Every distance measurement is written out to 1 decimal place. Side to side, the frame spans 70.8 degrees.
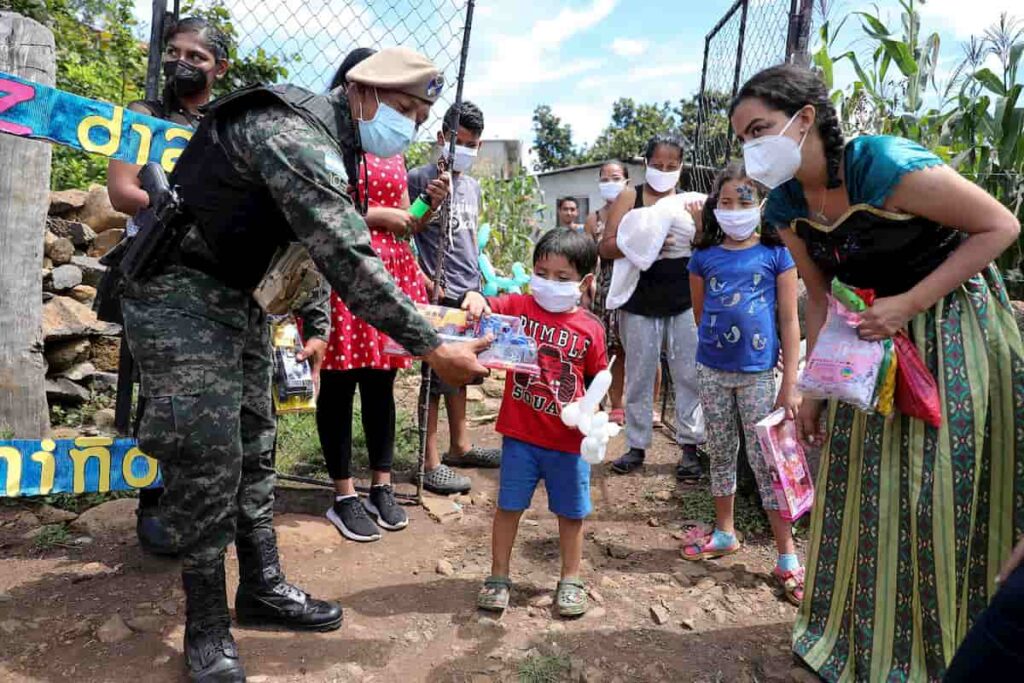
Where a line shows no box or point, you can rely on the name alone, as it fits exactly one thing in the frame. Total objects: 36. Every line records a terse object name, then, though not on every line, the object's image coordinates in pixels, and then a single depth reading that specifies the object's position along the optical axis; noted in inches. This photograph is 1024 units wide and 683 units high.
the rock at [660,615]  104.0
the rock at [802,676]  90.6
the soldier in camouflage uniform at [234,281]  72.0
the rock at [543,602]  106.5
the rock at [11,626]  94.9
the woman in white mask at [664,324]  157.3
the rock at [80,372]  181.8
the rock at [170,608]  100.7
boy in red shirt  101.5
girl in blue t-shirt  118.2
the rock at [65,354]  179.9
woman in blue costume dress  75.2
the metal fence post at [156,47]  117.8
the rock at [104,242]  210.7
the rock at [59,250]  191.9
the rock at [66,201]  204.7
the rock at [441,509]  137.2
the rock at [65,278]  190.2
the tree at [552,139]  1706.4
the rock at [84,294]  196.2
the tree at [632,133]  1306.6
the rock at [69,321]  179.3
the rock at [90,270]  200.4
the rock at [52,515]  126.8
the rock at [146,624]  96.6
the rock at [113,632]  93.7
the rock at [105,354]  192.7
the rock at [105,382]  188.5
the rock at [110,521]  124.1
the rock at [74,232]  199.8
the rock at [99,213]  210.8
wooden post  132.3
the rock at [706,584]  115.0
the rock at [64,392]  175.2
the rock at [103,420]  168.2
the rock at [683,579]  116.9
